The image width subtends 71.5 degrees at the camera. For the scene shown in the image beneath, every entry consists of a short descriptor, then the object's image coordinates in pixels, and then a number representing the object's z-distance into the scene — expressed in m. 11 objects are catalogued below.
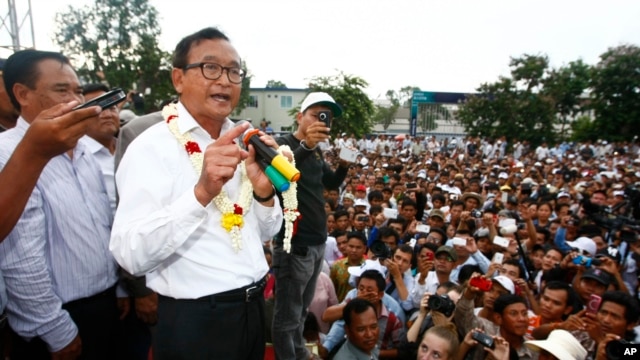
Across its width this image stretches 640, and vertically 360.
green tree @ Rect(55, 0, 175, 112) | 31.61
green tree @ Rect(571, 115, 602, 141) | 24.52
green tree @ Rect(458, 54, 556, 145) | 22.27
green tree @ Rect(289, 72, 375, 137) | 16.95
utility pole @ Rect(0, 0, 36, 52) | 6.57
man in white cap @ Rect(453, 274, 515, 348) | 3.49
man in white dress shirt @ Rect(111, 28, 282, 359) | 1.38
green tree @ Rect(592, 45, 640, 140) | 23.14
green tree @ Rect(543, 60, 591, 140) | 24.47
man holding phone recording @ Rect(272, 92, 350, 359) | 2.80
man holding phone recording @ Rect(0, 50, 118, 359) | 1.72
